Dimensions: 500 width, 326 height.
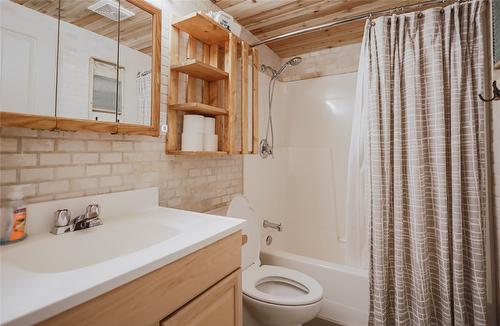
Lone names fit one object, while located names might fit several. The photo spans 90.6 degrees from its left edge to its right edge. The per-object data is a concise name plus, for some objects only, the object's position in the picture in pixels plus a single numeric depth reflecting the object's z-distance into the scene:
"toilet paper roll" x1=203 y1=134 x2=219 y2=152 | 1.42
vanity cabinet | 0.53
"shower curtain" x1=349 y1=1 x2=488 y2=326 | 1.29
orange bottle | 0.73
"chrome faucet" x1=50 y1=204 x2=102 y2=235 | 0.84
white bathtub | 1.54
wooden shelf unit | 1.32
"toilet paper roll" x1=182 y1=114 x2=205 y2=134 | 1.35
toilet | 1.28
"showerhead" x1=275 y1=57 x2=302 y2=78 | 2.06
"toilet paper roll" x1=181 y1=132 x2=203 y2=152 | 1.34
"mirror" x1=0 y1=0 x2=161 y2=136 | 0.77
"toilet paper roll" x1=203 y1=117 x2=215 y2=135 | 1.42
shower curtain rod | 1.43
